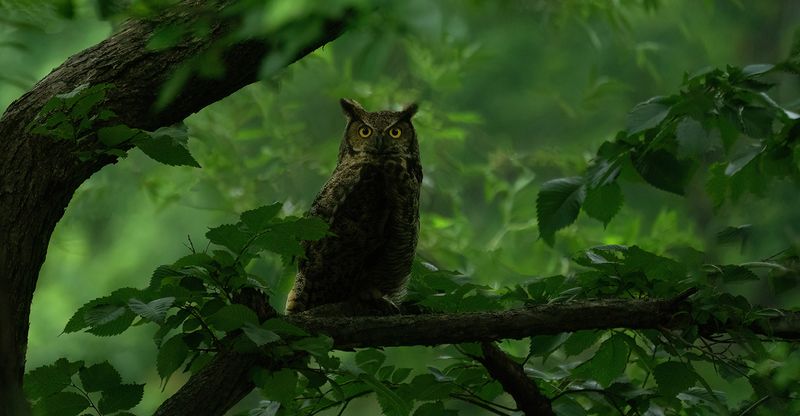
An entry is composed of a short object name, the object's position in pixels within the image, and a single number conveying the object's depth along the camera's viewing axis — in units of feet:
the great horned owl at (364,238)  55.88
